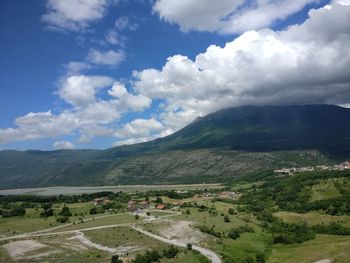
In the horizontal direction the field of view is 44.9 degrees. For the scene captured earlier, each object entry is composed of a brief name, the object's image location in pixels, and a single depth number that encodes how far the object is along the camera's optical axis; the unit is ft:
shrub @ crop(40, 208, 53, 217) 513.74
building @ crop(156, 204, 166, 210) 578.04
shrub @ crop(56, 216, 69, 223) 466.70
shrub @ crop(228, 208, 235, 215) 496.64
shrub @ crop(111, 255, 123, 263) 264.31
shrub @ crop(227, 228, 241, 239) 362.74
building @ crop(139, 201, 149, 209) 590.55
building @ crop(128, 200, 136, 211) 580.79
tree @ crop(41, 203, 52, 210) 581.32
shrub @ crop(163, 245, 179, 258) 286.25
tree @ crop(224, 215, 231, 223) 434.71
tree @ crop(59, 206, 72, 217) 522.84
